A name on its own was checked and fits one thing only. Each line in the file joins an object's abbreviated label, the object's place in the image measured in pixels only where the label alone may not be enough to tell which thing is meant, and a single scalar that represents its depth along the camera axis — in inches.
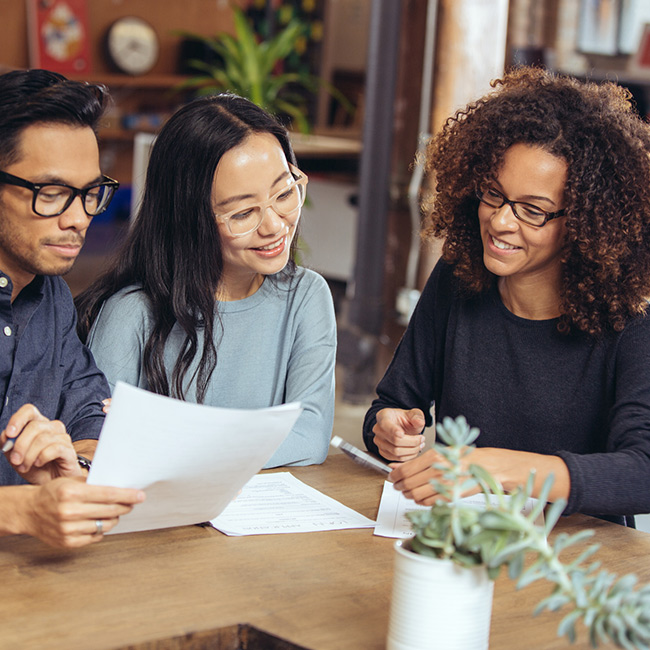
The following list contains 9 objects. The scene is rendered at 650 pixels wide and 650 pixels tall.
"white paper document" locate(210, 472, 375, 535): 63.2
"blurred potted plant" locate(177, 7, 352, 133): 200.5
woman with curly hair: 69.6
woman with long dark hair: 73.8
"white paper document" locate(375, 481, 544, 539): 63.5
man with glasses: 61.8
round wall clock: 251.6
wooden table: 55.6
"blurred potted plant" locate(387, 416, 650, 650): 49.8
